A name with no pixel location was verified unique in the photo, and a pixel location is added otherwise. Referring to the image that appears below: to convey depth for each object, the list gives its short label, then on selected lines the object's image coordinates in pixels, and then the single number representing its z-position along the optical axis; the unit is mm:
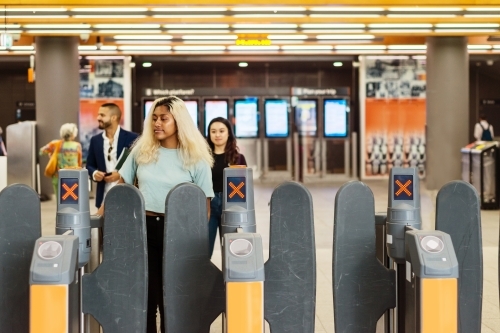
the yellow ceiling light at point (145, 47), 16969
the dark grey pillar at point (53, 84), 14945
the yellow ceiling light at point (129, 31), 13199
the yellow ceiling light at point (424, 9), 11156
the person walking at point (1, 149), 16141
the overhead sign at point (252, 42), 14164
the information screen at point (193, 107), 19625
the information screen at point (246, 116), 19734
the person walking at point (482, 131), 17581
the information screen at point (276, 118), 19750
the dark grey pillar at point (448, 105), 15344
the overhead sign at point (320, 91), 19609
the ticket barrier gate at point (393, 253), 4258
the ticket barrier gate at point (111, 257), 4066
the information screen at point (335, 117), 19734
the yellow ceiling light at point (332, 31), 13320
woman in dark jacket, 6438
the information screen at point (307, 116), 19719
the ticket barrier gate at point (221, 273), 4191
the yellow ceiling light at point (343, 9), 11133
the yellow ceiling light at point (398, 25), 12787
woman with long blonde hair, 4543
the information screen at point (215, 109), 19609
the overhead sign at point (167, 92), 19438
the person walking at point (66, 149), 12102
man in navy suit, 6590
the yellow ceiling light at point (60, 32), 13273
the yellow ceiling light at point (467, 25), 13023
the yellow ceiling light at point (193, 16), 11391
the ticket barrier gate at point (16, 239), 4164
